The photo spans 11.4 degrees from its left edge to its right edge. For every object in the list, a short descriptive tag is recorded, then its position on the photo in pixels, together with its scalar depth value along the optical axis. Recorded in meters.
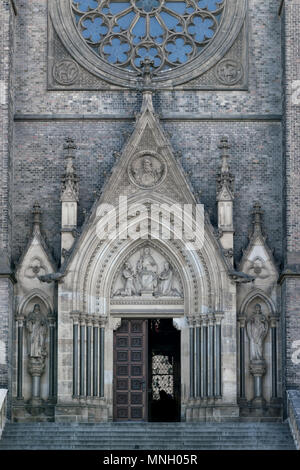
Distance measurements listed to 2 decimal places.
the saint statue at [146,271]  34.62
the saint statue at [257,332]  34.00
